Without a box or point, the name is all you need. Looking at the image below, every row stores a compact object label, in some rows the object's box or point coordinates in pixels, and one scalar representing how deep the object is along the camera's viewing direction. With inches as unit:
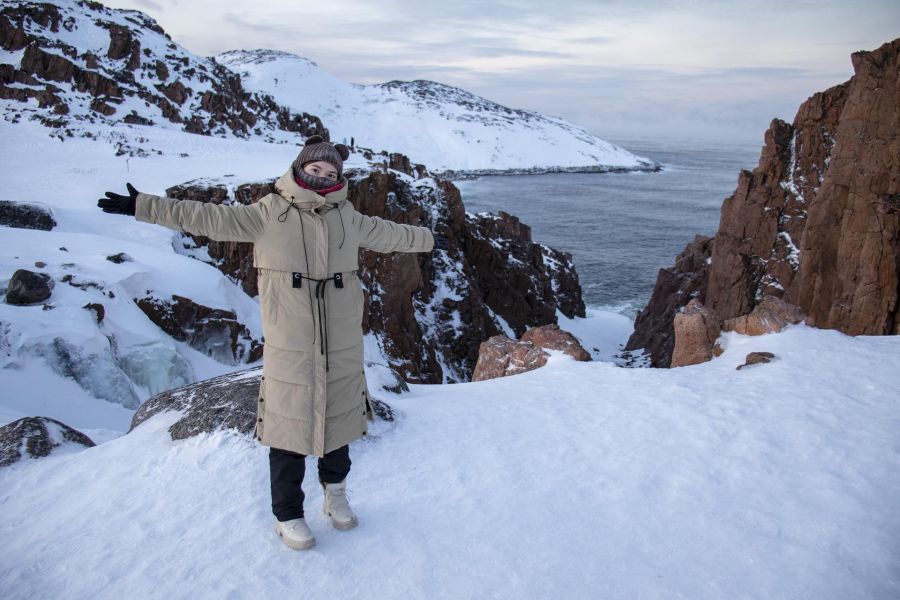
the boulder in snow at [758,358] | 309.3
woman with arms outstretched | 145.0
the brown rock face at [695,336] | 408.5
